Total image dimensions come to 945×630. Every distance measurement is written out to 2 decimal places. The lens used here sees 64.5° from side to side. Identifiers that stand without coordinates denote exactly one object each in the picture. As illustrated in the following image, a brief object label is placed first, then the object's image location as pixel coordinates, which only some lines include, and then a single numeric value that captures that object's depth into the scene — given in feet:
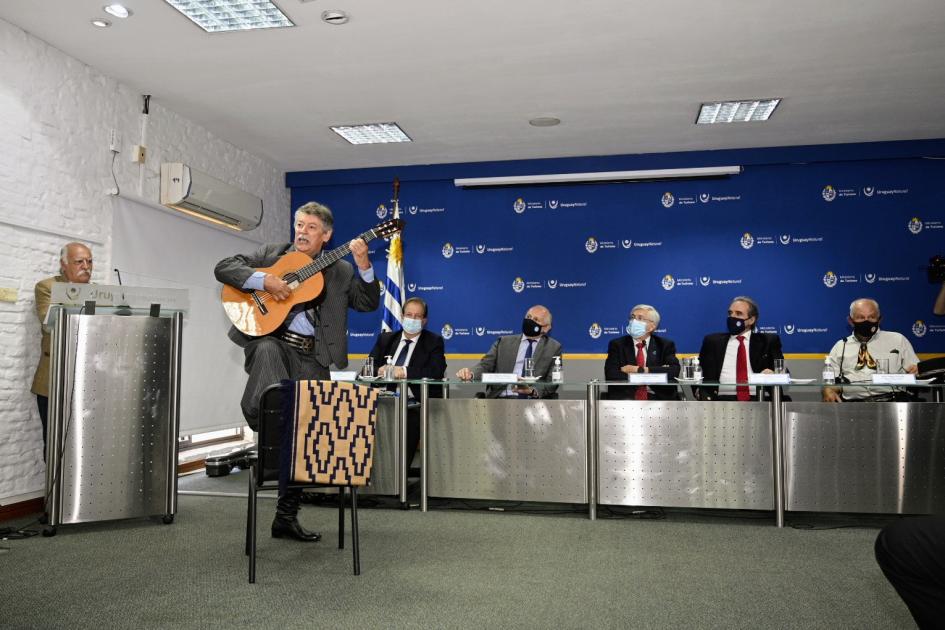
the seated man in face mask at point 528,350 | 18.26
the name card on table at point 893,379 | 13.33
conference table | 13.56
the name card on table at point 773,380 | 13.71
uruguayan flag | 24.22
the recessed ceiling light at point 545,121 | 20.84
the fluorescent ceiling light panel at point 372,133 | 21.79
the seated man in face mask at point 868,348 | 17.15
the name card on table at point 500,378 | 14.64
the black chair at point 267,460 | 9.68
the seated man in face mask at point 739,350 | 17.15
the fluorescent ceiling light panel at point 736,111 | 19.69
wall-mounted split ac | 19.62
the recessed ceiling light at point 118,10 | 14.23
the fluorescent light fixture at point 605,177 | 23.59
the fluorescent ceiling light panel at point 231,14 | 14.25
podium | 12.57
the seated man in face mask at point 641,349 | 17.37
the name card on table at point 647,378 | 14.15
